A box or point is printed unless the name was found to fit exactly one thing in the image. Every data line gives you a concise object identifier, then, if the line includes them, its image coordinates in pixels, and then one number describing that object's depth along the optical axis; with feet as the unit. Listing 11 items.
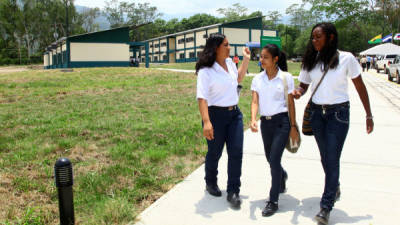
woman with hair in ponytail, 11.35
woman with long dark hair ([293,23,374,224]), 10.70
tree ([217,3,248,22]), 331.77
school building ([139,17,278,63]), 179.32
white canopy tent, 108.29
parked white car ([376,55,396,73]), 113.54
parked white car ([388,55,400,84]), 67.11
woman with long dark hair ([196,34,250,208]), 11.91
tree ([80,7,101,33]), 305.12
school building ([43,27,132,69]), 121.29
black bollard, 9.38
